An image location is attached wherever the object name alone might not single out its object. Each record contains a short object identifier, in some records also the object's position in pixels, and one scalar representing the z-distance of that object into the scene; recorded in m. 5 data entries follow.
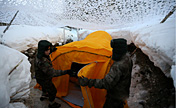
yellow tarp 1.41
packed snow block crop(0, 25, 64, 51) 2.59
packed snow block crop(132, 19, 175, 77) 1.00
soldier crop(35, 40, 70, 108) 1.38
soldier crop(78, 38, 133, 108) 1.01
